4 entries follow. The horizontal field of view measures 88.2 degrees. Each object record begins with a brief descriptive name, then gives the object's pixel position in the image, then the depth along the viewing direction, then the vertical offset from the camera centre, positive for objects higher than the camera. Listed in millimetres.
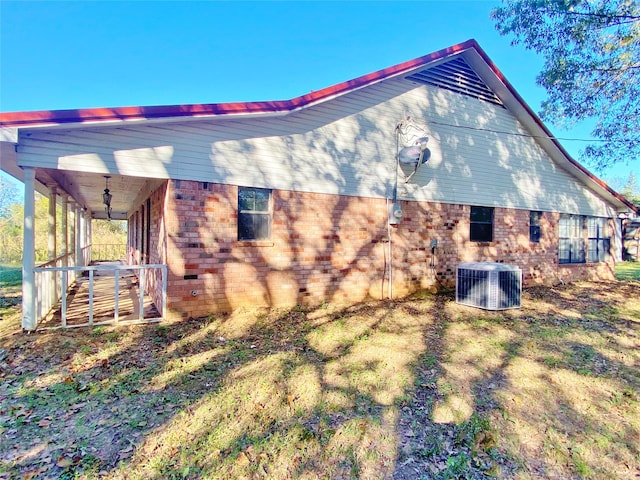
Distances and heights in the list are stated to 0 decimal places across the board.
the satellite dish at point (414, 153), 7715 +1957
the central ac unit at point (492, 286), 7359 -1137
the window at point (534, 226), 10719 +316
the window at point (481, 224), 9625 +336
